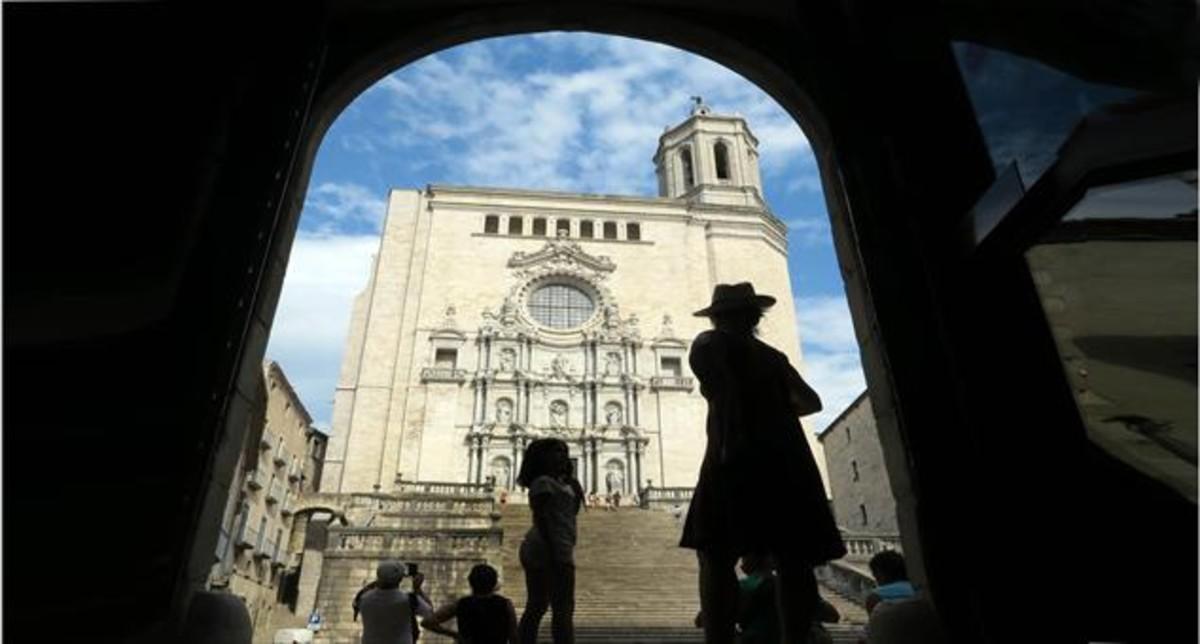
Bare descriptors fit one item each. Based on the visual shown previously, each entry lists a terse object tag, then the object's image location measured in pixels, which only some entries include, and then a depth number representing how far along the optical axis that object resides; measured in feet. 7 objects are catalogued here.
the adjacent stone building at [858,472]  90.17
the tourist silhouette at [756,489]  8.50
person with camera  14.37
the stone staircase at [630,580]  35.29
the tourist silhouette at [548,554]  12.99
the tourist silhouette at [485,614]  12.38
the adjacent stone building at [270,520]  70.18
